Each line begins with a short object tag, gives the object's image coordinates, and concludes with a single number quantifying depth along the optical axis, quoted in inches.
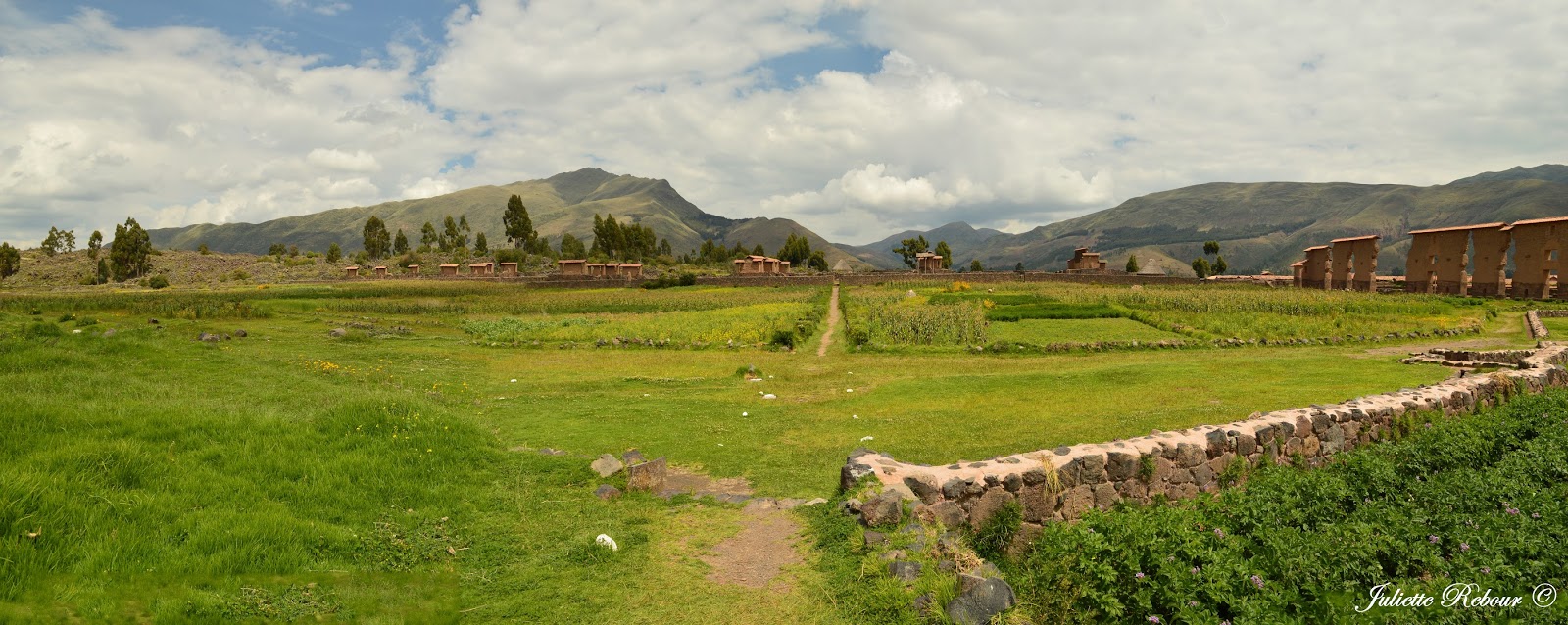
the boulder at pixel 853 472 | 376.8
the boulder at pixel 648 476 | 430.9
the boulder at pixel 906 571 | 282.2
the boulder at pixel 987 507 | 358.0
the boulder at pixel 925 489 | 358.6
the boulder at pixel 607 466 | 446.9
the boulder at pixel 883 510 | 337.1
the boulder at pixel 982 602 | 249.3
